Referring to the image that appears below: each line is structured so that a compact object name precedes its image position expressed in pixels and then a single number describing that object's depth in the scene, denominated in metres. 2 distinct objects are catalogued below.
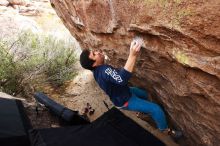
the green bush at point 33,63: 3.44
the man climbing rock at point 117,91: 1.83
